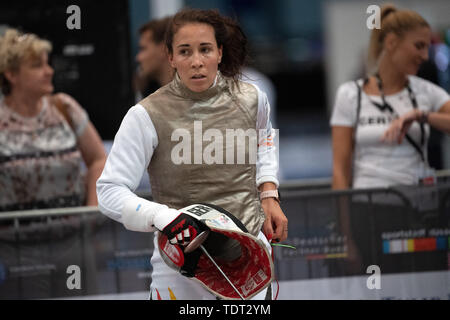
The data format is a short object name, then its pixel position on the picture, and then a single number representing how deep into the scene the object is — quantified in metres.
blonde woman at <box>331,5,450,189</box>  7.42
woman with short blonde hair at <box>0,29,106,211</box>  7.83
